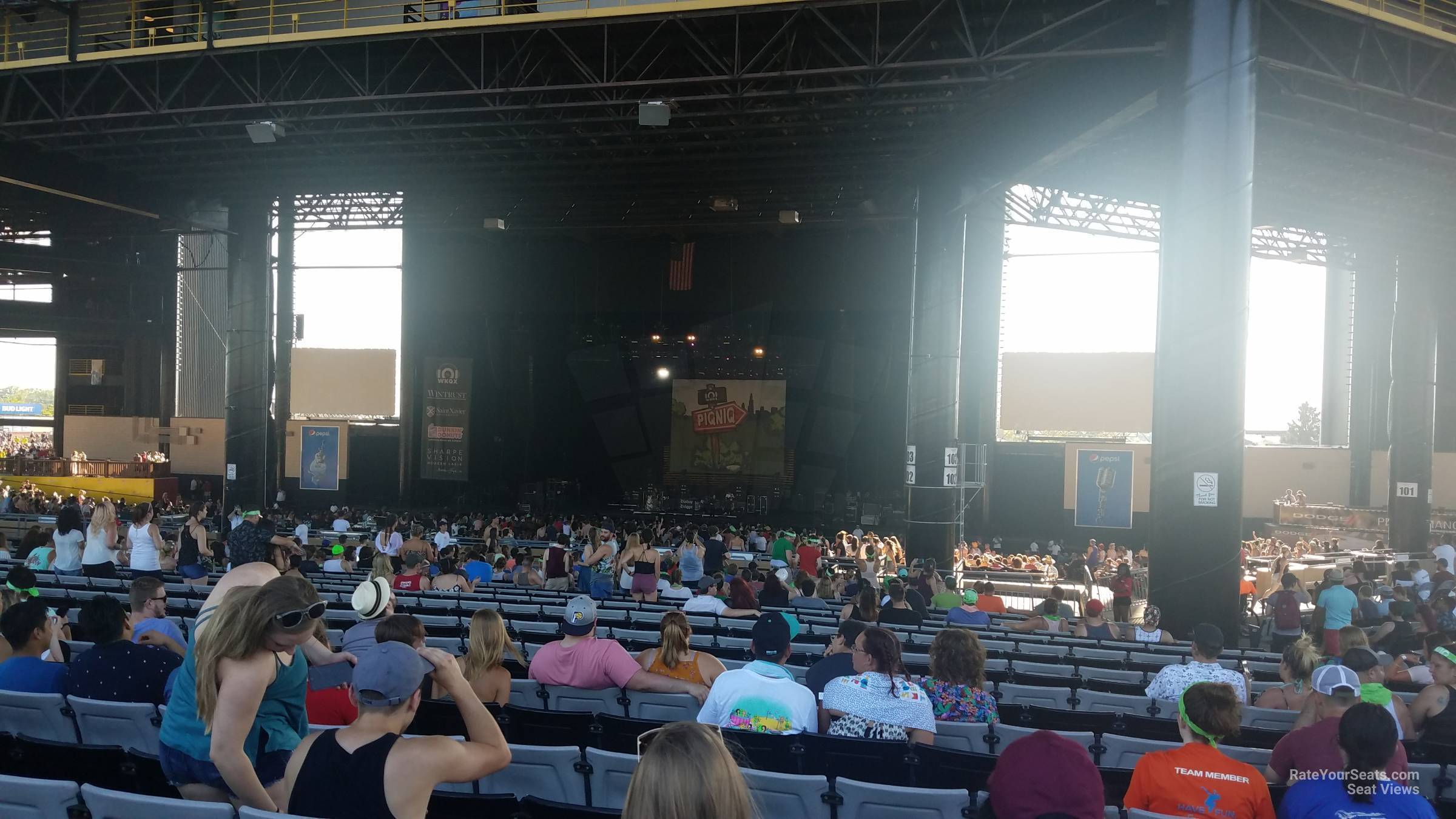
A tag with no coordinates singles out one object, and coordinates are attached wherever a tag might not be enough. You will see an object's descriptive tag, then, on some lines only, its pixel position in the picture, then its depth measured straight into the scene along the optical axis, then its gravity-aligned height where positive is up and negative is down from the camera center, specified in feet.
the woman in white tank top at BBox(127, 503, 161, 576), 32.89 -4.88
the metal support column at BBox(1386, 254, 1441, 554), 80.28 +2.97
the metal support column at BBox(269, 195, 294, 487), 85.40 +6.22
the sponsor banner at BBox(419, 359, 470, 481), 89.81 -0.50
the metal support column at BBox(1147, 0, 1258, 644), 33.94 +3.91
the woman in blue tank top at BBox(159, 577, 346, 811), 9.16 -2.91
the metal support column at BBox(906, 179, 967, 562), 59.82 +2.95
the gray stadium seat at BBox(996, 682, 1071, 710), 19.06 -5.25
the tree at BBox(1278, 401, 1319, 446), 126.31 +1.59
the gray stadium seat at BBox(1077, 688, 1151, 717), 18.29 -5.20
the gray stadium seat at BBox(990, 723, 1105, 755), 14.38 -4.54
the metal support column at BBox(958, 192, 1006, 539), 83.30 +9.57
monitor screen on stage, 98.22 -0.67
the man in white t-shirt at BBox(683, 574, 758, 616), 28.73 -5.67
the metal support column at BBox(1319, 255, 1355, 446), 107.76 +9.33
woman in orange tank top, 16.58 -4.18
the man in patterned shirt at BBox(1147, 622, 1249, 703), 17.75 -4.36
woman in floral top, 15.16 -4.02
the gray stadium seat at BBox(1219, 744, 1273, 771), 14.02 -4.63
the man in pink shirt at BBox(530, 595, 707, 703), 16.05 -4.15
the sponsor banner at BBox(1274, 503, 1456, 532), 88.17 -6.96
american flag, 87.20 +13.76
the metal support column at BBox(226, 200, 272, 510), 71.26 +2.50
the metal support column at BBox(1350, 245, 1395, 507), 90.33 +7.99
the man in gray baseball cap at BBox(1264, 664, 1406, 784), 11.80 -3.74
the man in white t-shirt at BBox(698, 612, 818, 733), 13.30 -3.91
